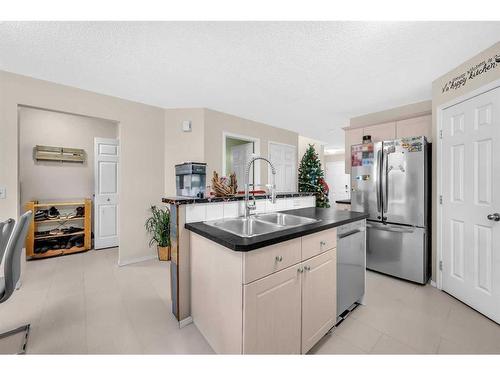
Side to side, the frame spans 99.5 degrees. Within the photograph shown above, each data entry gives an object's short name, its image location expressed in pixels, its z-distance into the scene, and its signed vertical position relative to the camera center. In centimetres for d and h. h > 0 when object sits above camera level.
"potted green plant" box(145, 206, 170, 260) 325 -67
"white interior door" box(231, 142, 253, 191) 470 +68
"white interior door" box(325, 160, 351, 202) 760 +24
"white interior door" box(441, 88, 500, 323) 186 -15
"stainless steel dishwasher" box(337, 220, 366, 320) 176 -69
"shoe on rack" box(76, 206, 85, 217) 387 -44
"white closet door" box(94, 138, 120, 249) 374 -11
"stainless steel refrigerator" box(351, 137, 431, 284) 251 -23
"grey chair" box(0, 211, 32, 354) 142 -50
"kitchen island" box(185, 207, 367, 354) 115 -63
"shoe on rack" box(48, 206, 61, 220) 358 -46
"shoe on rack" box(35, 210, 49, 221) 344 -46
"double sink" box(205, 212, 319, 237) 172 -31
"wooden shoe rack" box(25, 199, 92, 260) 324 -66
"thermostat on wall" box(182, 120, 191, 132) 351 +101
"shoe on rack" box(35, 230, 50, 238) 348 -77
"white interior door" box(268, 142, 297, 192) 494 +55
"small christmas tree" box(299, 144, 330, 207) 546 +25
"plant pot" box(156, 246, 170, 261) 331 -104
